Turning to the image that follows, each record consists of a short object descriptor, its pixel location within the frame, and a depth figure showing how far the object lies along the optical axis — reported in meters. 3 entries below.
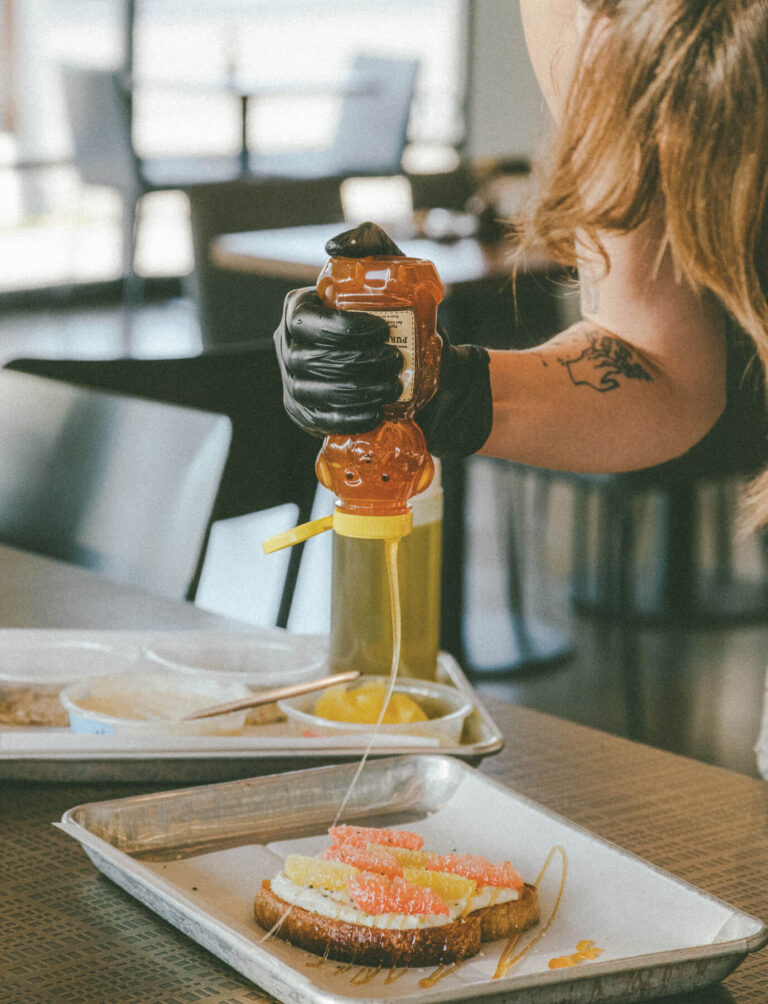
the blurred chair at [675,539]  2.60
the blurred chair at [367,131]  6.00
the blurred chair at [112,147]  5.44
